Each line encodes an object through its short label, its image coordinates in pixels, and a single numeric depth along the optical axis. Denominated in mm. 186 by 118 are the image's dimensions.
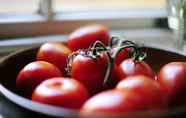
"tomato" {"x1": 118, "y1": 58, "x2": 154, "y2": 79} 456
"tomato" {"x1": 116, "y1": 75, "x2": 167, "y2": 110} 371
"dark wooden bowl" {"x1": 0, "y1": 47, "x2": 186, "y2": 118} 339
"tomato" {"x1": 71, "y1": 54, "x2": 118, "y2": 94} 445
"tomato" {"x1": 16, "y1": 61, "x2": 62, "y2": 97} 467
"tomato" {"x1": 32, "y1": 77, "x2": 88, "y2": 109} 396
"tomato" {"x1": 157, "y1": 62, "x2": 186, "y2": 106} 431
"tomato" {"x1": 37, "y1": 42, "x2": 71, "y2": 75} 518
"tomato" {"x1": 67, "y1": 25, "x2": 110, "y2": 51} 531
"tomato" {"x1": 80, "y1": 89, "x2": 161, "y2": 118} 346
